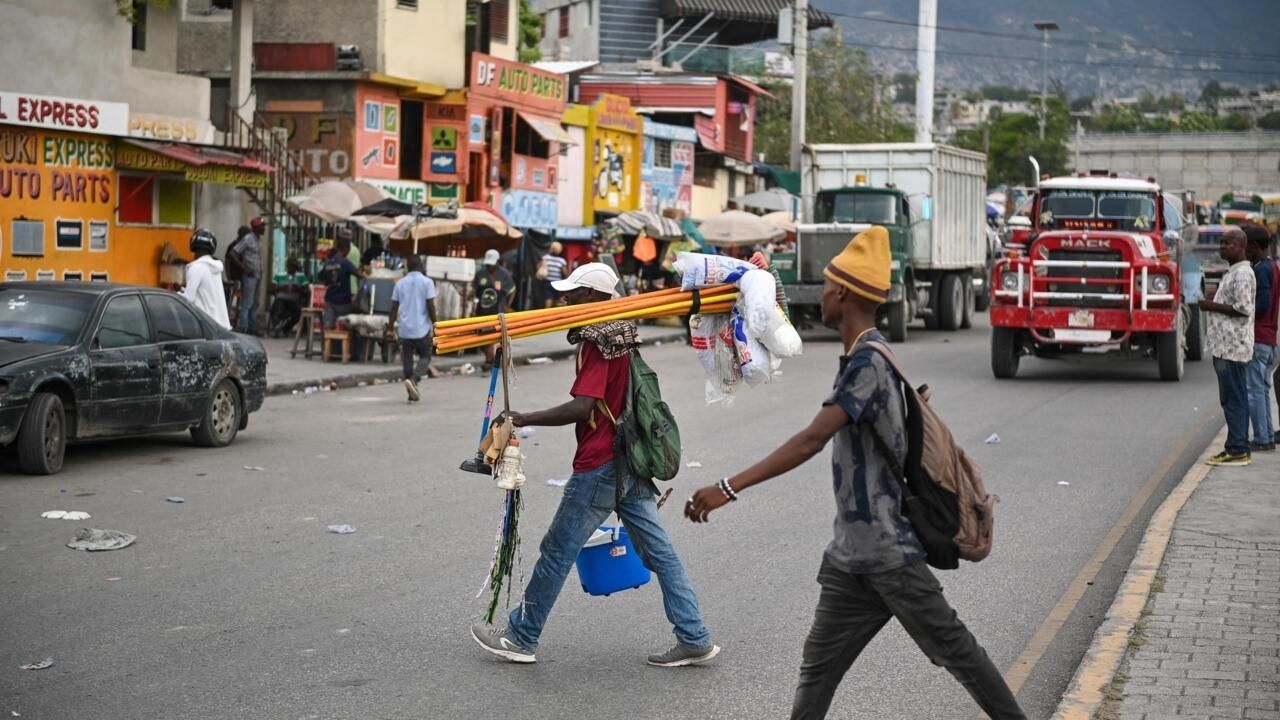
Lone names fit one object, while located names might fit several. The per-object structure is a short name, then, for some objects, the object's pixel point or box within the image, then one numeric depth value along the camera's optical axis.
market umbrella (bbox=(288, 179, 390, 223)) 25.62
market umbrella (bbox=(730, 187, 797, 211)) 43.28
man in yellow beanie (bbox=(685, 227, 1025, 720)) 5.09
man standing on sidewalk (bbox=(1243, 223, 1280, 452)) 12.70
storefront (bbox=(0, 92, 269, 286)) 21.98
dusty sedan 11.95
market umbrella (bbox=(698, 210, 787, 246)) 34.88
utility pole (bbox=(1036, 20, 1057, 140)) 78.88
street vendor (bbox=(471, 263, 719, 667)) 6.77
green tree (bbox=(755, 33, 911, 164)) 62.16
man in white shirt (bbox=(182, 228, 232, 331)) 16.58
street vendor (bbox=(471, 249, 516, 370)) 23.92
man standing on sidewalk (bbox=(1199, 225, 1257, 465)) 12.42
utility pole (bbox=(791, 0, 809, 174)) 41.31
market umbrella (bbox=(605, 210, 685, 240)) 33.75
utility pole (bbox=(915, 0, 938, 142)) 55.47
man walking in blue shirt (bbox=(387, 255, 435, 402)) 18.91
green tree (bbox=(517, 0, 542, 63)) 55.12
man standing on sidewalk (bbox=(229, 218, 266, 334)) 26.17
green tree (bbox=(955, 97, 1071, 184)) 93.38
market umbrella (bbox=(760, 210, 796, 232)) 35.83
